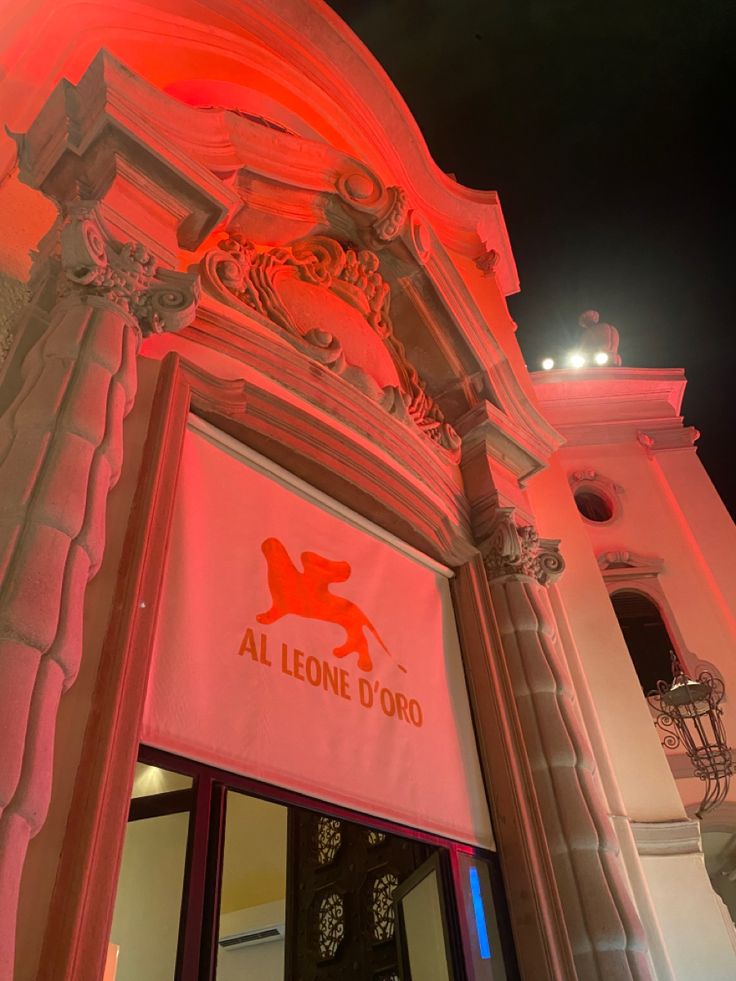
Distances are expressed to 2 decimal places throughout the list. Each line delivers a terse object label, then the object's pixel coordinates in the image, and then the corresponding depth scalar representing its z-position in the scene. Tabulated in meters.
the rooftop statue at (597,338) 13.65
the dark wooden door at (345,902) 4.17
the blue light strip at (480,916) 3.14
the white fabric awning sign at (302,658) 2.56
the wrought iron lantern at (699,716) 6.55
